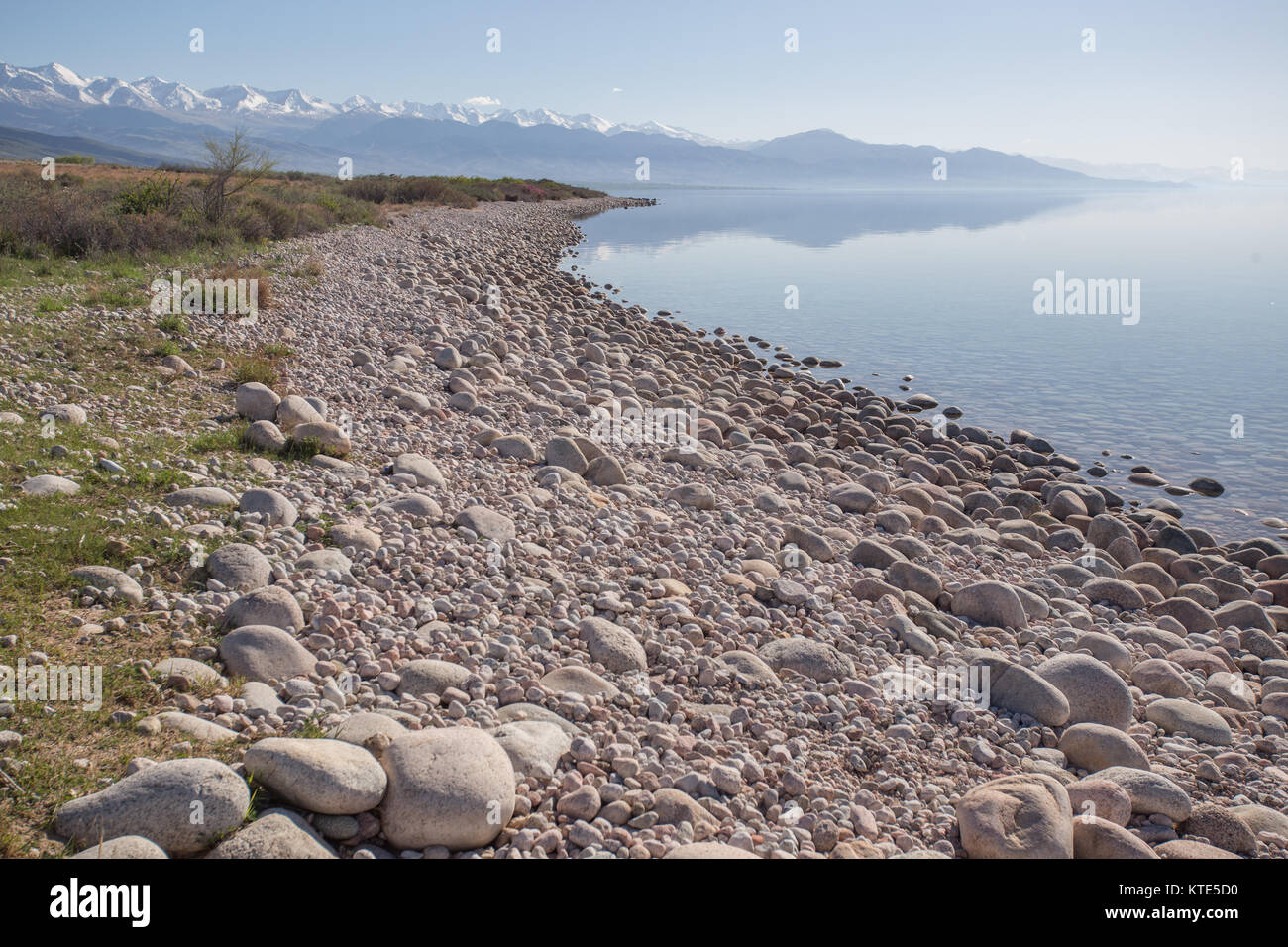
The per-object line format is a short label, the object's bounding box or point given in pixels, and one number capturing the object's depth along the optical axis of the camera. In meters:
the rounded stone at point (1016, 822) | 4.00
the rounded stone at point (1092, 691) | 5.87
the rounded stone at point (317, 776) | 3.42
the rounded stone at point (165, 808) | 3.11
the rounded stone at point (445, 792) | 3.47
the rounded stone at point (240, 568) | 5.21
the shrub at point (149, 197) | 18.62
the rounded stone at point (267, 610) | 4.86
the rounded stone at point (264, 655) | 4.45
